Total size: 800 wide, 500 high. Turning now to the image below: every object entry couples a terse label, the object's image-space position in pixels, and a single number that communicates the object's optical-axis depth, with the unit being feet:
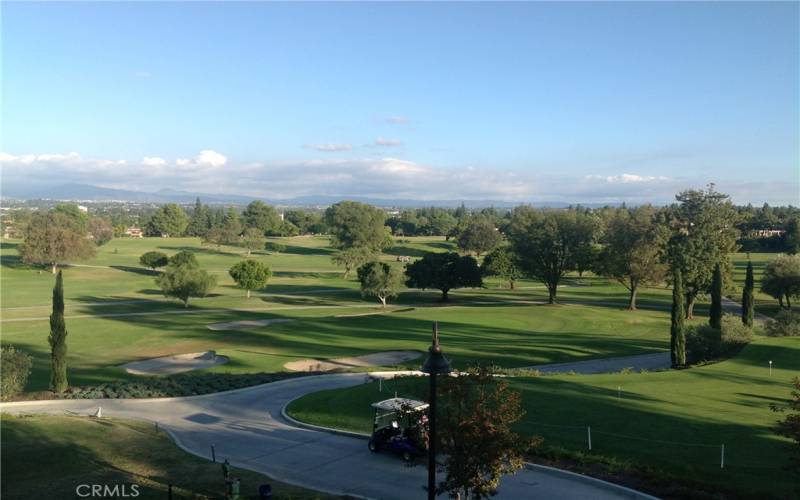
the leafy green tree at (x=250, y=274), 235.40
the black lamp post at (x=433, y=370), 34.91
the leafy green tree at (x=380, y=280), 212.09
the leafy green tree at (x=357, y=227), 399.44
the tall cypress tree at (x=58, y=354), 98.27
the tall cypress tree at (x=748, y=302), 166.40
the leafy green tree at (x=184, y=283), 206.08
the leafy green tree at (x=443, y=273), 230.68
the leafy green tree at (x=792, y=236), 363.58
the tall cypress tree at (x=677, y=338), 118.52
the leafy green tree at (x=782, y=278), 201.05
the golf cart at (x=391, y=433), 58.70
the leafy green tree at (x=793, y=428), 40.60
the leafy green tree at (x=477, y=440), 38.83
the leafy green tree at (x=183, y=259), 245.02
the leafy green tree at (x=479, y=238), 407.03
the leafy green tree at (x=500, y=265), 262.06
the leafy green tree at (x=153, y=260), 310.45
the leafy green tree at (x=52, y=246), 309.42
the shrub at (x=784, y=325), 135.64
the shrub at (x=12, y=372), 92.79
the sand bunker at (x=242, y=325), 166.40
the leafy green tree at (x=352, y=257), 310.86
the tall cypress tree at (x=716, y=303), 142.61
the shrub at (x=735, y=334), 123.13
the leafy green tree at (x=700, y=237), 193.88
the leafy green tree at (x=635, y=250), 208.13
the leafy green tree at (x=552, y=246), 231.09
